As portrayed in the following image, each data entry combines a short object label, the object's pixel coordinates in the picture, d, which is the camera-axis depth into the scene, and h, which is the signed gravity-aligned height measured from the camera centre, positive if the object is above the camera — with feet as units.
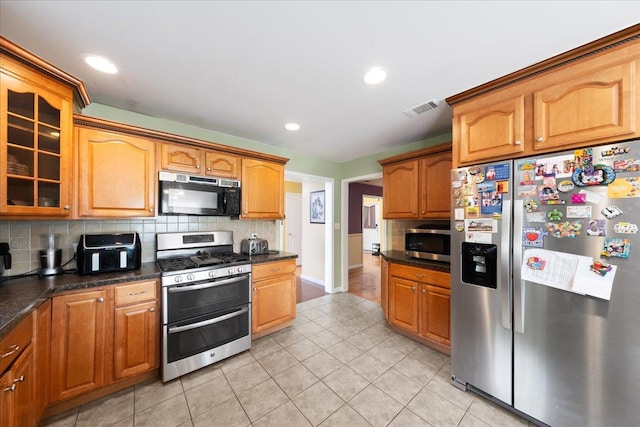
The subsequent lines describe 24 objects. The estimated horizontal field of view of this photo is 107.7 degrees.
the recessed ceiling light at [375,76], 5.62 +3.42
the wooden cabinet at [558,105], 4.21 +2.30
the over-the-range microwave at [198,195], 7.47 +0.60
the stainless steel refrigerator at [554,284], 4.19 -1.49
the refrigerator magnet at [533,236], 4.95 -0.51
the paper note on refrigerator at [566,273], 4.32 -1.19
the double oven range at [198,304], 6.51 -2.80
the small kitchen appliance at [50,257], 6.01 -1.18
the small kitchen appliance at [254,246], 9.71 -1.42
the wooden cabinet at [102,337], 5.26 -3.07
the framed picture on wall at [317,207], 15.80 +0.40
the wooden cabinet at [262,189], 9.23 +0.96
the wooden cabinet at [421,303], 7.63 -3.19
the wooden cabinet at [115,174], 6.28 +1.09
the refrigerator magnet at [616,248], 4.14 -0.63
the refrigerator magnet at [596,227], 4.33 -0.26
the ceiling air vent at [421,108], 7.22 +3.39
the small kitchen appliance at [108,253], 6.17 -1.11
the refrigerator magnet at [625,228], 4.08 -0.26
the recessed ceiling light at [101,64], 5.26 +3.47
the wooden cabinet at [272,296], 8.45 -3.20
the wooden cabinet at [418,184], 8.55 +1.16
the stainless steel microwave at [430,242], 8.47 -1.11
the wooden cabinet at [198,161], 7.60 +1.81
